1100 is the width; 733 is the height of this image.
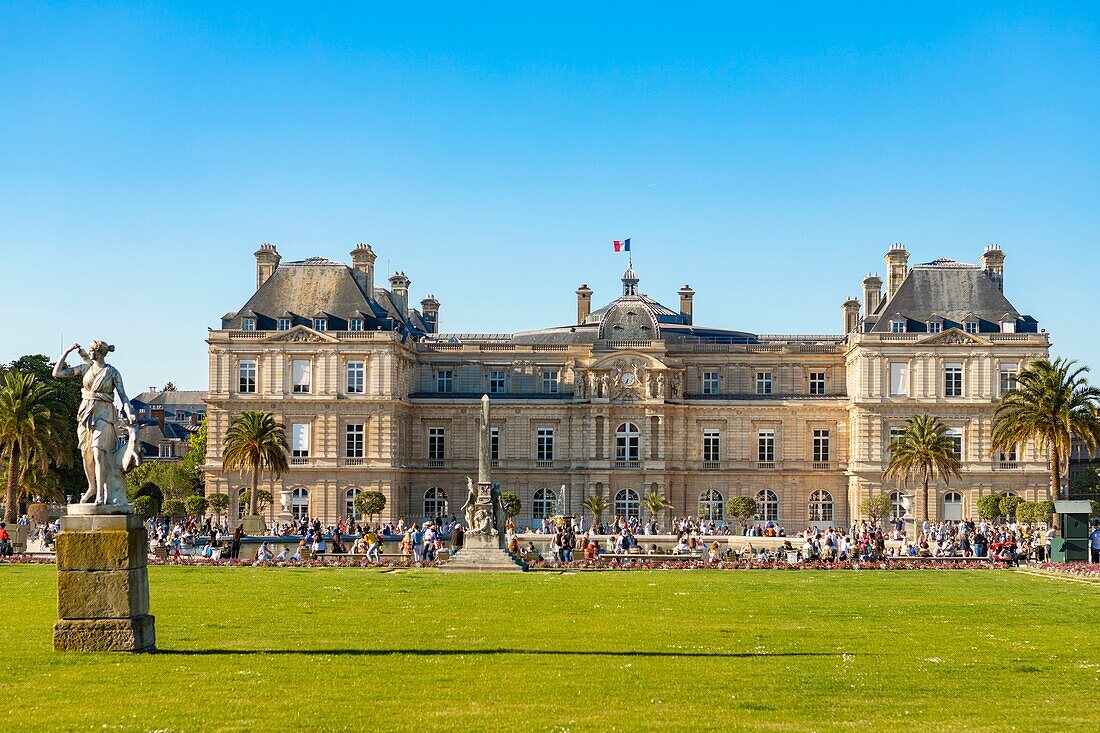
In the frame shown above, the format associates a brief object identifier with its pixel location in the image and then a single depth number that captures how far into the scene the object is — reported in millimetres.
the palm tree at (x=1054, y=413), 69812
